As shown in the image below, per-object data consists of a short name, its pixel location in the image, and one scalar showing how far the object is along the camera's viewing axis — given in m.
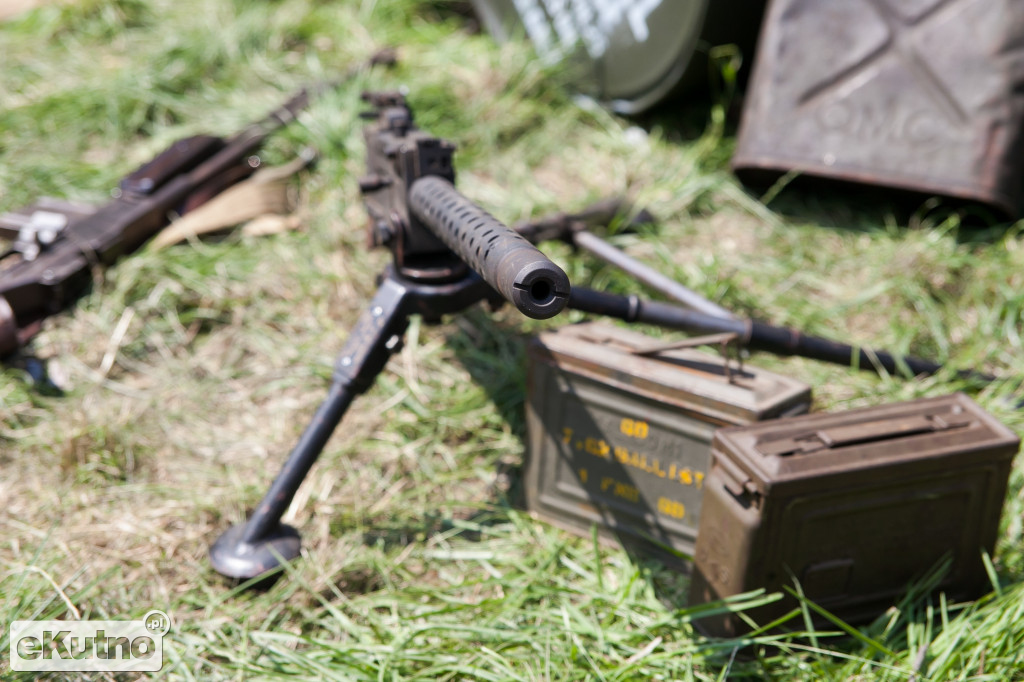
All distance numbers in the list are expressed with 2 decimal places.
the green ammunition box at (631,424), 2.26
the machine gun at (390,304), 2.30
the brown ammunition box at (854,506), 1.99
